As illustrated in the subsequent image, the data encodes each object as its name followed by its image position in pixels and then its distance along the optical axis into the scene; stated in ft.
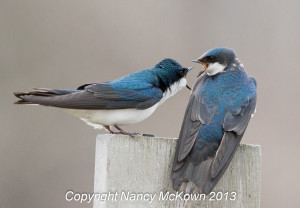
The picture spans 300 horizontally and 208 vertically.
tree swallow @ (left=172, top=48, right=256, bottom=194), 13.67
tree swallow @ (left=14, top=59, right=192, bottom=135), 16.91
